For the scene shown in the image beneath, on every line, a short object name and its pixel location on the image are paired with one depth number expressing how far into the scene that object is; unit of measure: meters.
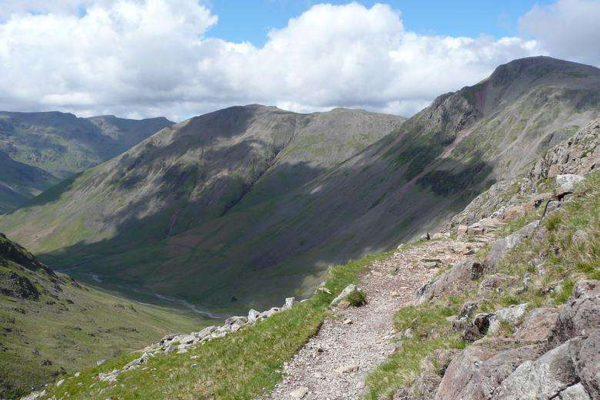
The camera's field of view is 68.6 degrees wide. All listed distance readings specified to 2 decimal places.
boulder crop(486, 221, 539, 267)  16.38
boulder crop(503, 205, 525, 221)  27.00
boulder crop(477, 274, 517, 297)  14.32
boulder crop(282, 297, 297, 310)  28.07
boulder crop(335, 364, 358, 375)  15.51
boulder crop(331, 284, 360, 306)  22.69
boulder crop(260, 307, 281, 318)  27.97
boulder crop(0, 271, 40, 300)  126.81
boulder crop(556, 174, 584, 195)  17.01
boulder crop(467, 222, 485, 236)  28.22
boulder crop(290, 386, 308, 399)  14.73
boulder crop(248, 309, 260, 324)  28.05
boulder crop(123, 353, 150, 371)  28.31
